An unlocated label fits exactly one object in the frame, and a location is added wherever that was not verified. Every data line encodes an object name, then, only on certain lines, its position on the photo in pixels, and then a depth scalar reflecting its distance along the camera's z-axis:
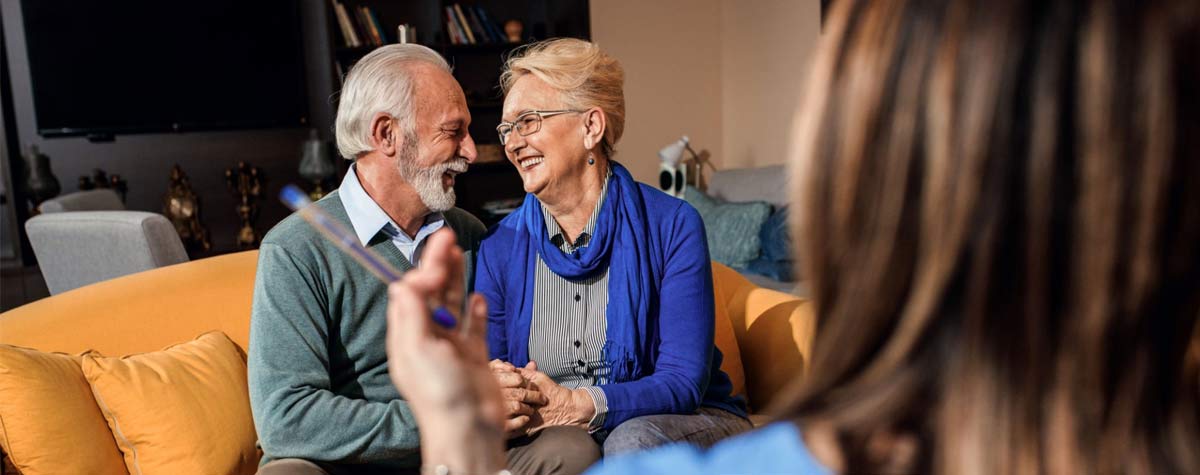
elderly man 1.58
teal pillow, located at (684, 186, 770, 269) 4.04
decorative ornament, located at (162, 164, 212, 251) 4.07
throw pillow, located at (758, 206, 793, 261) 3.84
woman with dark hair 0.51
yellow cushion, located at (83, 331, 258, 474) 1.71
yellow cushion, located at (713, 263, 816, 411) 2.17
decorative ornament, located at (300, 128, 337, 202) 4.47
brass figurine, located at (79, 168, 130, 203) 4.45
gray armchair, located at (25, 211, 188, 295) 2.53
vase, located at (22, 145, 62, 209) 3.97
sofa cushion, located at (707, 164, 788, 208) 4.41
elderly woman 1.69
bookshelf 4.84
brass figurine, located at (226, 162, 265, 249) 4.35
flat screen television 4.31
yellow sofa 1.88
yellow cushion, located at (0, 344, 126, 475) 1.55
